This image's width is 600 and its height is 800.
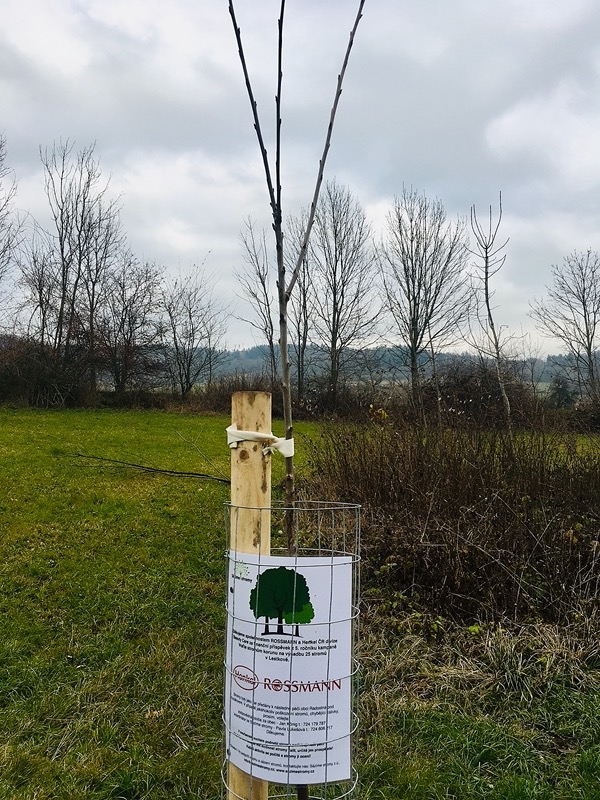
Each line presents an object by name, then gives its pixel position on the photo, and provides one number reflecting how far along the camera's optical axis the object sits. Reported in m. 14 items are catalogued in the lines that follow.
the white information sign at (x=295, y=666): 1.57
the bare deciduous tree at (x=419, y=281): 21.17
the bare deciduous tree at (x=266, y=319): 18.33
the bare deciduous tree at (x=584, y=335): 17.68
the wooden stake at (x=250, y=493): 1.66
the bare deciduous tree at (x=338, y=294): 22.80
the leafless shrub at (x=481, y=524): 3.87
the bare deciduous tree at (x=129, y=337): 19.67
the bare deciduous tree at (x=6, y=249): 16.94
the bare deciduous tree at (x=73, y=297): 18.70
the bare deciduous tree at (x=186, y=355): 22.25
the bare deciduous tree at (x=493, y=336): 6.01
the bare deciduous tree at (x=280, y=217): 1.46
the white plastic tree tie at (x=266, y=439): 1.64
